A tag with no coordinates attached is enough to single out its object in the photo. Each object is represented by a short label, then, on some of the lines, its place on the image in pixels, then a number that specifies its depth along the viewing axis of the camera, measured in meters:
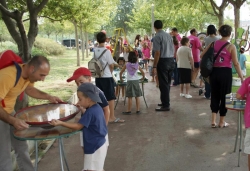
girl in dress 6.66
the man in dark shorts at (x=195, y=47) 9.20
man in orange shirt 2.76
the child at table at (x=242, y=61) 9.21
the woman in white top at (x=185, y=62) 8.14
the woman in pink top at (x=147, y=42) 13.29
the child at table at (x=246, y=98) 3.16
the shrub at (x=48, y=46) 27.02
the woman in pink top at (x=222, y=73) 5.18
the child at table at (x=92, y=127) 2.90
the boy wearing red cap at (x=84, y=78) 3.59
